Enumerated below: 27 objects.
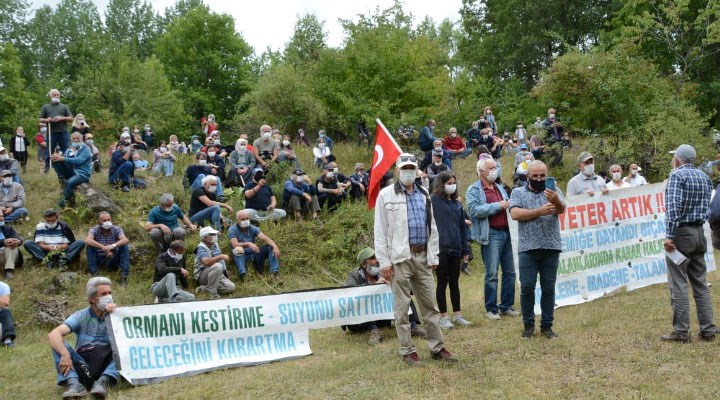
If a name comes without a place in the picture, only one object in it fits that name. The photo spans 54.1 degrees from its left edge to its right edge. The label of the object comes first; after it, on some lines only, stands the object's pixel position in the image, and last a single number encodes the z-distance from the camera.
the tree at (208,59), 54.66
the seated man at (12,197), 14.32
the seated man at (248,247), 13.55
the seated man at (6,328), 10.08
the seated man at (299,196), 16.05
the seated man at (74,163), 15.37
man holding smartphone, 7.84
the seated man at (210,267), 12.44
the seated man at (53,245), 12.94
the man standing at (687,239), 7.57
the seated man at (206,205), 14.66
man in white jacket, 7.25
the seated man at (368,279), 9.23
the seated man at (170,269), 11.06
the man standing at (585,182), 10.57
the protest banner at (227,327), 7.89
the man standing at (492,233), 9.43
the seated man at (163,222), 13.51
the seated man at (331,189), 16.69
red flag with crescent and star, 9.69
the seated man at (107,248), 12.84
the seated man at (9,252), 12.71
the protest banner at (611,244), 10.20
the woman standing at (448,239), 8.52
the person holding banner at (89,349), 7.47
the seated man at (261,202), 15.48
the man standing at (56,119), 16.80
